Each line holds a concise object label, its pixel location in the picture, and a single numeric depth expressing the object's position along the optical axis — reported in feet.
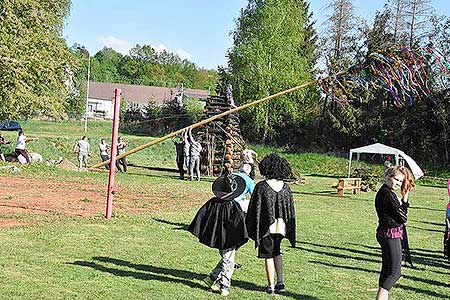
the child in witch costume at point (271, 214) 24.12
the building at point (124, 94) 321.93
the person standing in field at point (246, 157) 34.04
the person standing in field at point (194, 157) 85.20
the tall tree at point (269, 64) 165.27
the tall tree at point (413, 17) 153.99
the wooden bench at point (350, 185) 80.07
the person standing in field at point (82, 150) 92.89
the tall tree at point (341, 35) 169.12
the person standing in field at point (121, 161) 95.72
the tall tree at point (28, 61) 61.67
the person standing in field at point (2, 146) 94.15
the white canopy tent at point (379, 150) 99.35
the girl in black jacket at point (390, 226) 21.54
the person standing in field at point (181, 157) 88.40
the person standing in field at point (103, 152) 93.56
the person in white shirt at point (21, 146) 89.92
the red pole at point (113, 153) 41.96
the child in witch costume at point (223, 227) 24.58
